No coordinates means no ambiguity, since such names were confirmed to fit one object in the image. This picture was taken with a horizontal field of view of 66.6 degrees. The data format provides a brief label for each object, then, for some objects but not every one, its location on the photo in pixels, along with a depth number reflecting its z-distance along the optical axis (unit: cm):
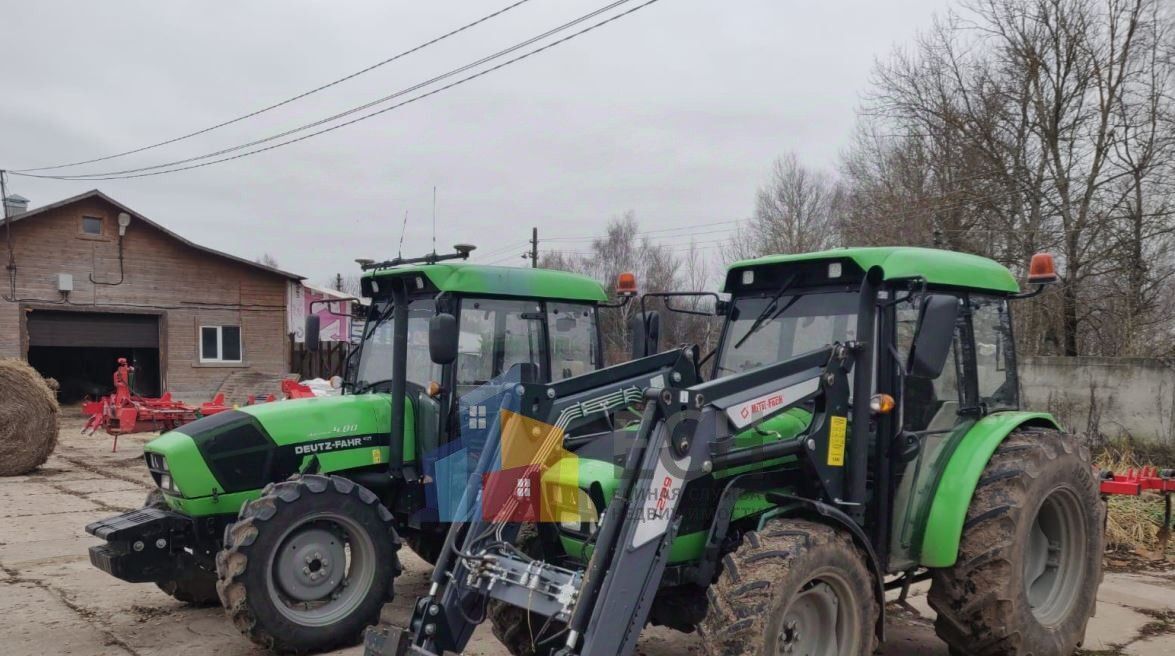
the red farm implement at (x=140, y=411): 1302
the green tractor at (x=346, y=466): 521
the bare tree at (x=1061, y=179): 1370
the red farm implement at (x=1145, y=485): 677
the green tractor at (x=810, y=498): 361
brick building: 2008
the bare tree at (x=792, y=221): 3028
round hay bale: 1249
